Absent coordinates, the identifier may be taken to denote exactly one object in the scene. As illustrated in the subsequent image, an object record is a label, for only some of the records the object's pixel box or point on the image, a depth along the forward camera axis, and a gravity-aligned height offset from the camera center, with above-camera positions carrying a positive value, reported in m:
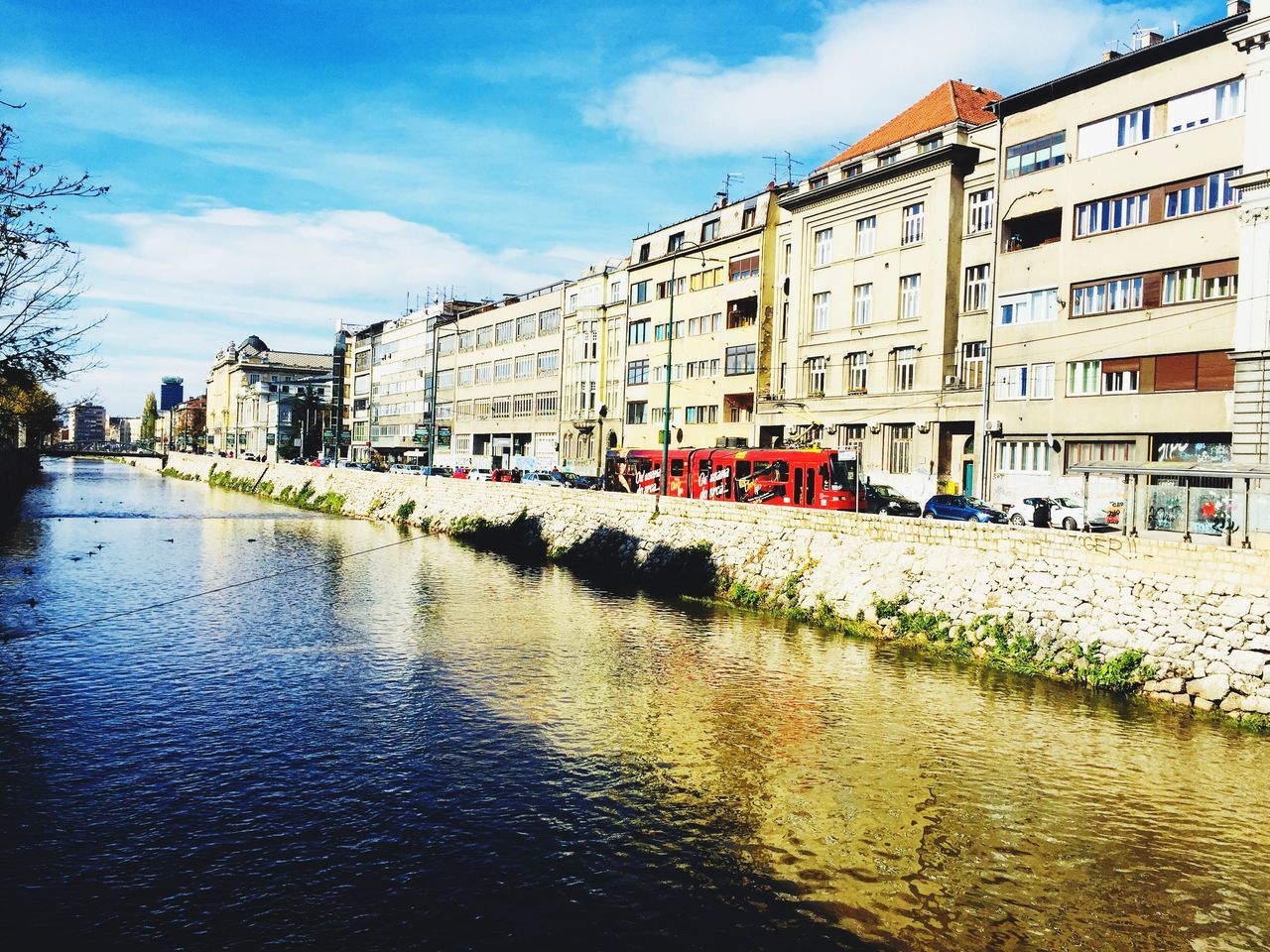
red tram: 45.66 -0.43
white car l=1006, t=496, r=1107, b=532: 38.31 -1.38
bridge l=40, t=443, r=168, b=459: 169.98 -1.65
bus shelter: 25.86 -0.55
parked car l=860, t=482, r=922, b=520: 47.72 -1.49
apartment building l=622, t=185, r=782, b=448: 68.00 +10.72
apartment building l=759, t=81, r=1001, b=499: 52.31 +10.17
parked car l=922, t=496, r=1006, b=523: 40.16 -1.40
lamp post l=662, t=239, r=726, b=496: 52.62 -0.08
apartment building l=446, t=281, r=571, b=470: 97.94 +8.59
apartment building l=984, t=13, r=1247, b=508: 39.97 +9.68
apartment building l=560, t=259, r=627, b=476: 85.88 +8.63
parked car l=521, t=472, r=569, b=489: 71.62 -1.35
